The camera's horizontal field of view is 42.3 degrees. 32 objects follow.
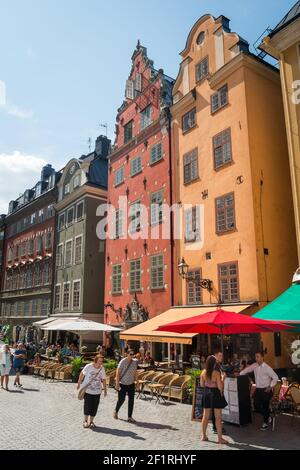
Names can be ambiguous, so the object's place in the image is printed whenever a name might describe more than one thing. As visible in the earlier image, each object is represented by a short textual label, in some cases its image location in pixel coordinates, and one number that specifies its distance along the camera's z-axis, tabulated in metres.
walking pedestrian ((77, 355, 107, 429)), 8.78
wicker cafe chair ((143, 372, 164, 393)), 13.42
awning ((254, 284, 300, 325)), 10.02
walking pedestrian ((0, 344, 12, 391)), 15.27
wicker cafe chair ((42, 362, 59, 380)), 18.27
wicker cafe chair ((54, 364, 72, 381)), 17.59
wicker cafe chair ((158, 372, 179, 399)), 12.85
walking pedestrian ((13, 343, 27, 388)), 15.87
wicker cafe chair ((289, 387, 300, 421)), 9.66
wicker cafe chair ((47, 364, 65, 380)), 18.09
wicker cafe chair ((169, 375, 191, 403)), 12.21
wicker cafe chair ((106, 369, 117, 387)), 15.17
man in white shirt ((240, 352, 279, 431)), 8.85
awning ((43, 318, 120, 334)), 18.70
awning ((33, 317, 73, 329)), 25.96
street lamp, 16.53
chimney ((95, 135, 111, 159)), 33.41
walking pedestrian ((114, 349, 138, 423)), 9.49
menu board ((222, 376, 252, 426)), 8.98
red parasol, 9.09
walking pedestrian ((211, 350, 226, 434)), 8.25
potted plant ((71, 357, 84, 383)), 16.94
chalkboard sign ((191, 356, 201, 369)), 15.01
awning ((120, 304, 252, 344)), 14.14
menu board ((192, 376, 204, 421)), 9.47
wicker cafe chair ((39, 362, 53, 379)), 18.34
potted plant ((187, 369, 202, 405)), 11.42
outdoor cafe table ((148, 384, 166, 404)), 12.37
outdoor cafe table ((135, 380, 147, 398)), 13.55
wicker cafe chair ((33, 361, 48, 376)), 19.10
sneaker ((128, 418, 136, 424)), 9.30
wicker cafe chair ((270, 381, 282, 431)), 8.78
